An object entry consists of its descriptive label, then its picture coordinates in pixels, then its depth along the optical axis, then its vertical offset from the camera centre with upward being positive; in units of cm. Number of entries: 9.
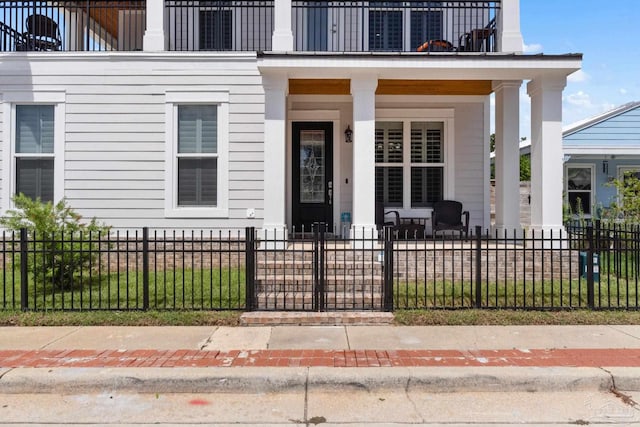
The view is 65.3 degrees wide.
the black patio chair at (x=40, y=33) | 1016 +382
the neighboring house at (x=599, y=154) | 1541 +202
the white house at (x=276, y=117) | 885 +210
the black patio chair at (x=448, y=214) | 1078 +11
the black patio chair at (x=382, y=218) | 1056 +2
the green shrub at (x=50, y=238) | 734 -31
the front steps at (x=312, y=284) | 687 -95
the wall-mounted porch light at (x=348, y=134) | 1121 +190
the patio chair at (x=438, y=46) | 1027 +363
